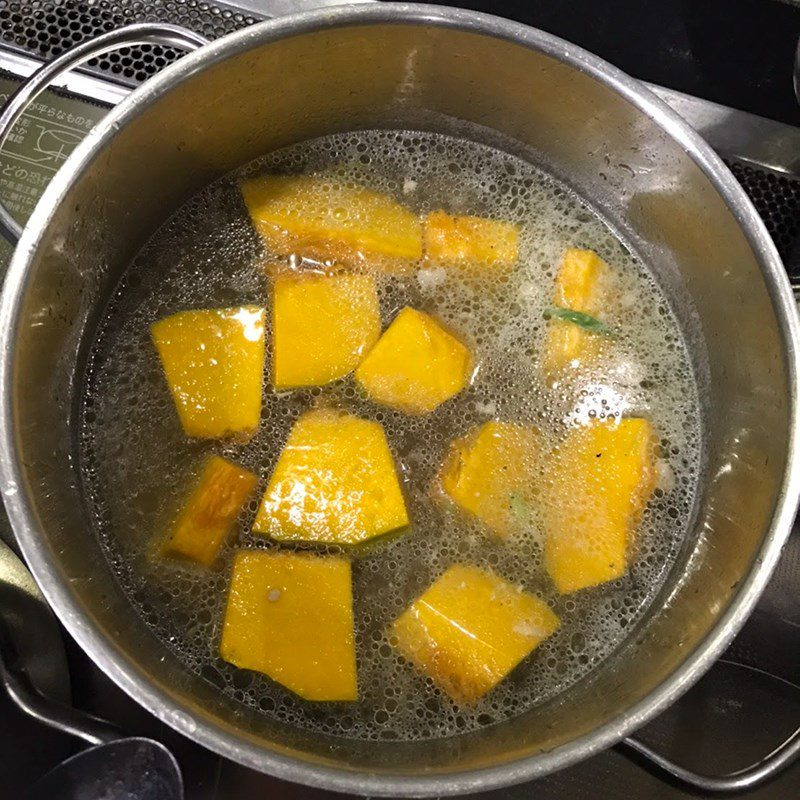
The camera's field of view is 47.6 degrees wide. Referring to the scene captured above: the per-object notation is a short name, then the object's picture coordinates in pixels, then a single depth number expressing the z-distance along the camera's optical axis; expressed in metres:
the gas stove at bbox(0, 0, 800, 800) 0.33
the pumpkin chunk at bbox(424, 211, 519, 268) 0.32
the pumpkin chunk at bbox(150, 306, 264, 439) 0.30
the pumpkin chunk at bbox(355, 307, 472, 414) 0.30
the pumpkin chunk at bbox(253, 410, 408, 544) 0.29
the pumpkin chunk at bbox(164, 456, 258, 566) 0.29
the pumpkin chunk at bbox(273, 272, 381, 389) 0.30
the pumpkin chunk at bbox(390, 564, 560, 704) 0.28
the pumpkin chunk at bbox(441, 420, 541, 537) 0.30
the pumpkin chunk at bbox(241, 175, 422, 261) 0.32
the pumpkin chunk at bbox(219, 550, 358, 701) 0.28
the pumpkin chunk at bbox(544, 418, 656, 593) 0.30
